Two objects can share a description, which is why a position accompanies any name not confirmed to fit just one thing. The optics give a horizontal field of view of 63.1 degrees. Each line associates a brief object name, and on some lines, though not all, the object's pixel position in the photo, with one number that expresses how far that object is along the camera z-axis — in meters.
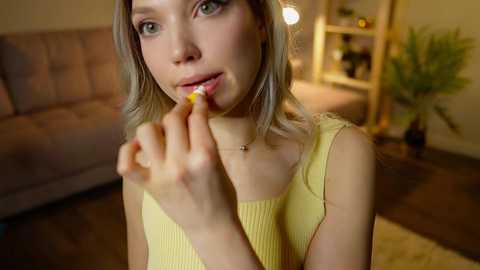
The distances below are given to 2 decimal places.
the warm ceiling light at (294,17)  1.66
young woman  0.46
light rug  1.81
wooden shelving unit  2.96
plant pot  2.82
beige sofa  2.09
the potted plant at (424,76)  2.58
